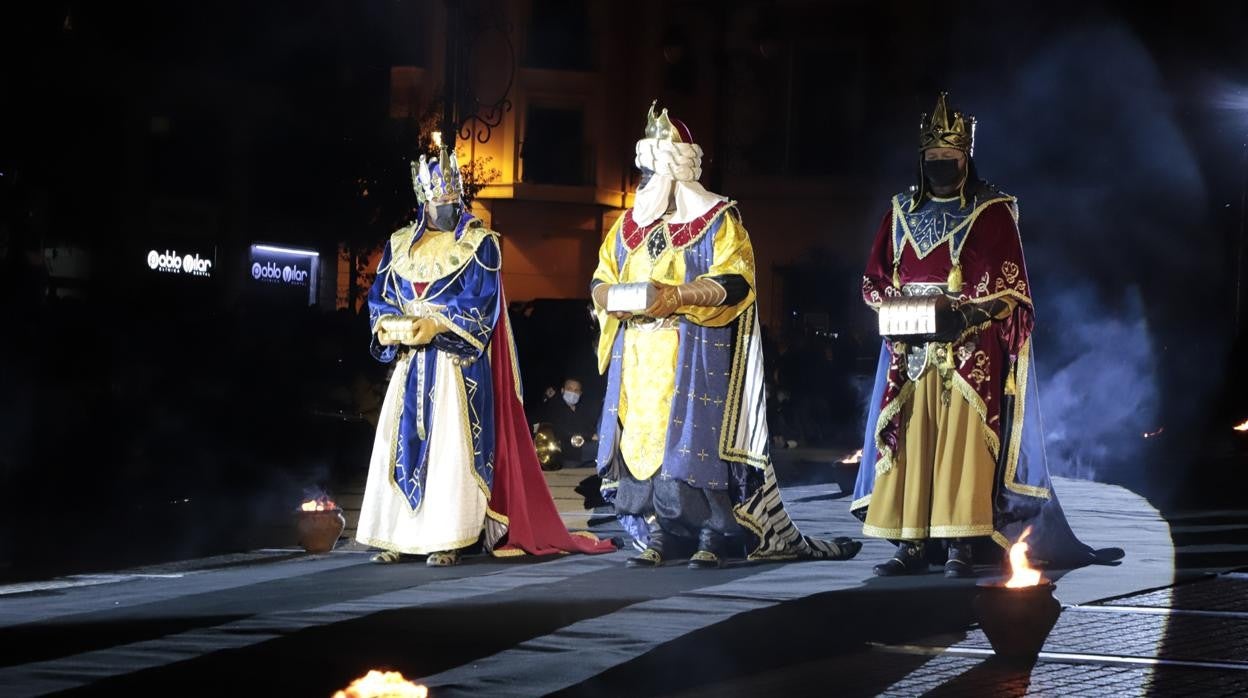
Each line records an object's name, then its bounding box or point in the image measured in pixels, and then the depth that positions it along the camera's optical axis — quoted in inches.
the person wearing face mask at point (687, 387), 368.2
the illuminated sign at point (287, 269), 1133.7
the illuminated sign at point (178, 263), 988.6
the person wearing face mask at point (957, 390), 357.1
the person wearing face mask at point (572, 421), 771.4
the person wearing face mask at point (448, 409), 374.6
